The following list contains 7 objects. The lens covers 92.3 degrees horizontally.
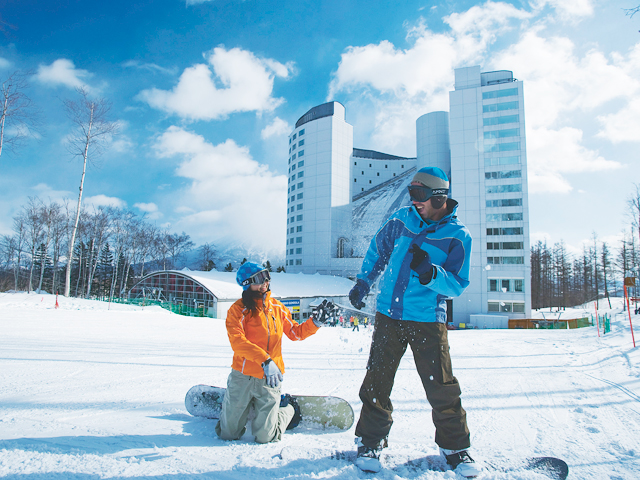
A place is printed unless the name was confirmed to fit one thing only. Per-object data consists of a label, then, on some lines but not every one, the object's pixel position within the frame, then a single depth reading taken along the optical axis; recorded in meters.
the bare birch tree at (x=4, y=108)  13.37
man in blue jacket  1.90
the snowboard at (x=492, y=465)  1.88
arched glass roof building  22.44
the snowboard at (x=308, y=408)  2.47
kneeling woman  2.26
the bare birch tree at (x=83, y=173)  16.02
